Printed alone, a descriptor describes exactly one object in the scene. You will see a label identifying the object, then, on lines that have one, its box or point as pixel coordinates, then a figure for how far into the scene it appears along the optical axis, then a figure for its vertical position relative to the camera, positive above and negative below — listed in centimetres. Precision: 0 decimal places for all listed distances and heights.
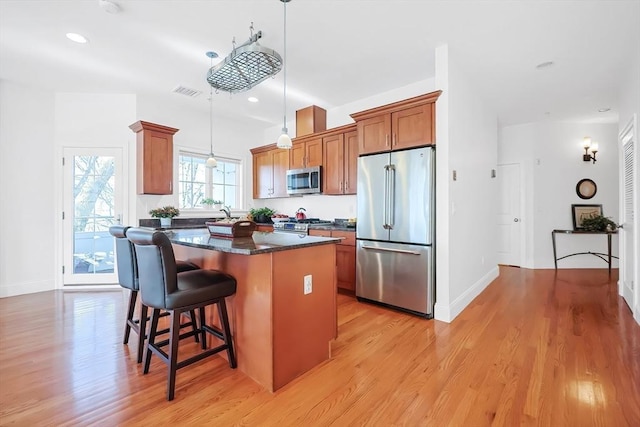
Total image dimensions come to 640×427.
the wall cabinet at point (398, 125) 321 +100
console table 532 -65
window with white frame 515 +58
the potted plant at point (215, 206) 539 +13
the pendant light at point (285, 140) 291 +71
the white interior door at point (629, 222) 322 -13
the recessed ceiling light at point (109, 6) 247 +172
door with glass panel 452 +4
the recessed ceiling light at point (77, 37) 299 +177
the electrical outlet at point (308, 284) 218 -52
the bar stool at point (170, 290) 188 -50
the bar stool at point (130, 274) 235 -50
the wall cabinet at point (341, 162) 441 +77
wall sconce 568 +118
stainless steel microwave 486 +54
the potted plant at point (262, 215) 462 -3
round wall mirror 569 +44
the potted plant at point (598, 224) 532 -22
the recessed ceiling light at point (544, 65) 352 +173
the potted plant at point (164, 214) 457 -1
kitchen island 196 -63
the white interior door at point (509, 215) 600 -6
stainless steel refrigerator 321 -20
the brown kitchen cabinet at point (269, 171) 553 +80
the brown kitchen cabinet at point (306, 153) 488 +100
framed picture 565 -1
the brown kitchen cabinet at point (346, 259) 400 -63
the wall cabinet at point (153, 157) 442 +84
